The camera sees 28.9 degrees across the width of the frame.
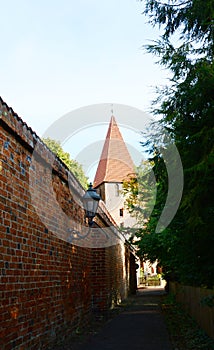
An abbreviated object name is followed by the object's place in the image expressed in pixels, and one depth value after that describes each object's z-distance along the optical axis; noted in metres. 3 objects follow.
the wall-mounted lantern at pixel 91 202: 8.35
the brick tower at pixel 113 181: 49.91
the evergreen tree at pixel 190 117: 6.56
